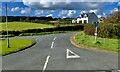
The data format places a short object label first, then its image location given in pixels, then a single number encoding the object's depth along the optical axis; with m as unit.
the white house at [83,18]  127.96
